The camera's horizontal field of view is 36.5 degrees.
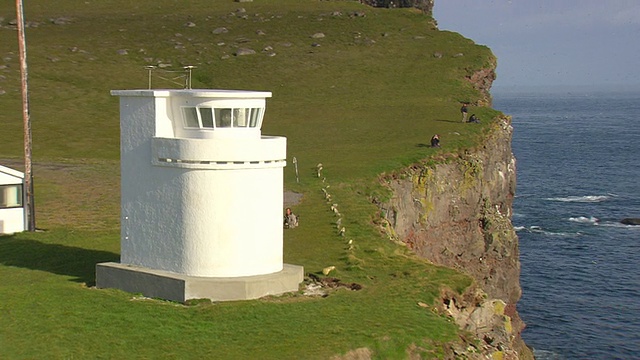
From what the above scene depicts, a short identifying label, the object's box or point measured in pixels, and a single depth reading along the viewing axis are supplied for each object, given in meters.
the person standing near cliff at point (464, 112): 72.31
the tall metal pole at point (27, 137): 42.91
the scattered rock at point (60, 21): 117.19
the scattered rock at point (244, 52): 106.69
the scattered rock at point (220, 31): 113.86
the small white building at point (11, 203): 42.72
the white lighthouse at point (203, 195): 30.27
